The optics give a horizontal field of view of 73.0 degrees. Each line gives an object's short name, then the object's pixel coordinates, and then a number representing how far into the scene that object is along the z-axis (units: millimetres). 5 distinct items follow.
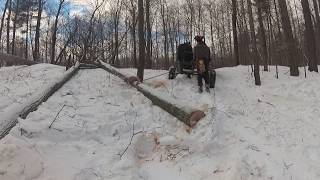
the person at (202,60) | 7229
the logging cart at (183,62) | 8428
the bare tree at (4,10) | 20552
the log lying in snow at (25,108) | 4228
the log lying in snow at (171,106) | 4843
